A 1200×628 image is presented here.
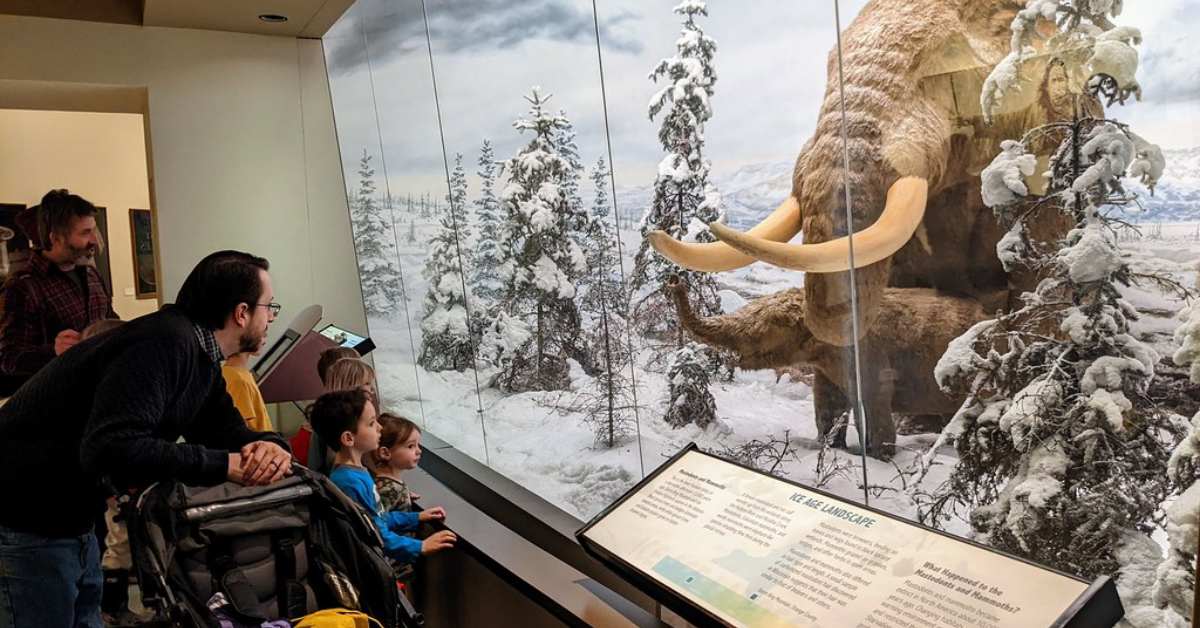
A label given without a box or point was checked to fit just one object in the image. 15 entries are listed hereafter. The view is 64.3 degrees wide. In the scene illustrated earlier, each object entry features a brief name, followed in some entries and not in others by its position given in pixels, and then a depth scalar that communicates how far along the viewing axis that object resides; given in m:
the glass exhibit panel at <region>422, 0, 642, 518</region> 3.16
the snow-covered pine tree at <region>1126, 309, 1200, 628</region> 1.55
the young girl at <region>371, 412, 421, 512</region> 3.32
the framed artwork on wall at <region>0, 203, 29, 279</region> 6.79
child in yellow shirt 3.66
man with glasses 2.22
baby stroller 2.34
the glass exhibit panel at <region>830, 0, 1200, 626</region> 1.58
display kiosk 4.74
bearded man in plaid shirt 4.19
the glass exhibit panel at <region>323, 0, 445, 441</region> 4.54
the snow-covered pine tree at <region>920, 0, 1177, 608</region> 1.62
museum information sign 1.46
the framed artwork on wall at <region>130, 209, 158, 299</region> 7.89
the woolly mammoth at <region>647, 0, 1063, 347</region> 1.83
